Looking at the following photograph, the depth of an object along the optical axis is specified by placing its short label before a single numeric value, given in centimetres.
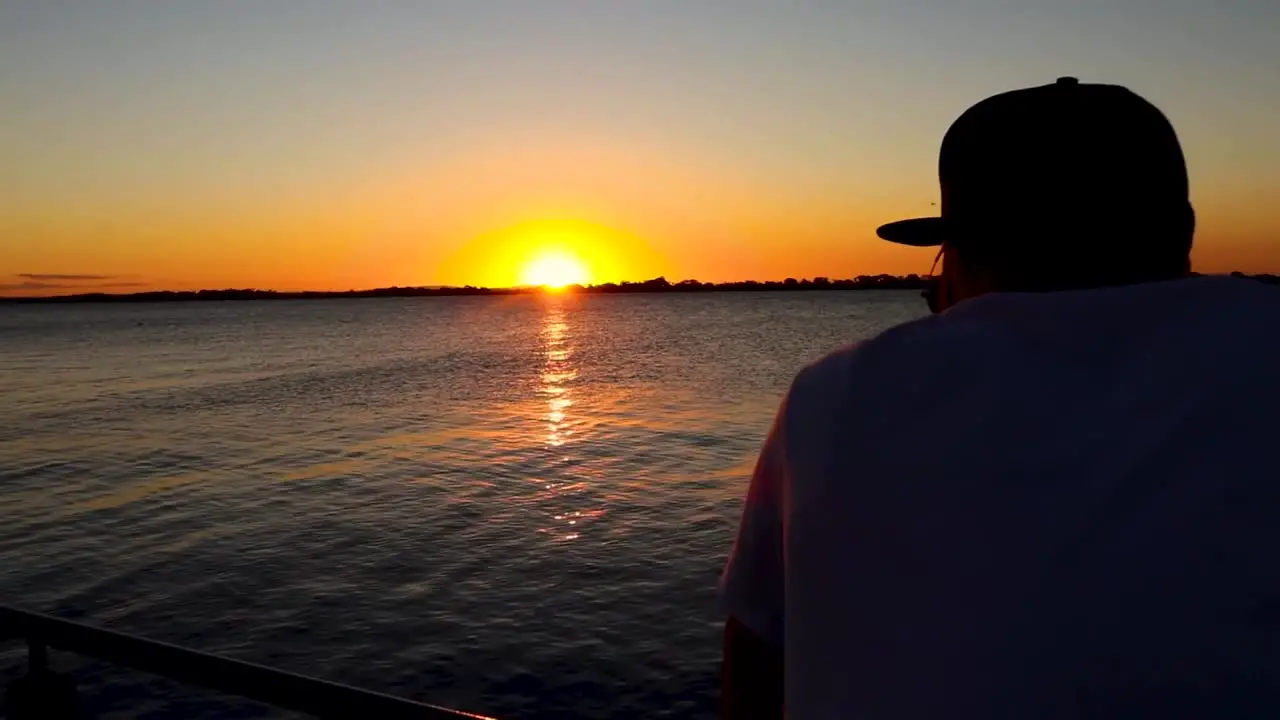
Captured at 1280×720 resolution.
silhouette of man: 111
